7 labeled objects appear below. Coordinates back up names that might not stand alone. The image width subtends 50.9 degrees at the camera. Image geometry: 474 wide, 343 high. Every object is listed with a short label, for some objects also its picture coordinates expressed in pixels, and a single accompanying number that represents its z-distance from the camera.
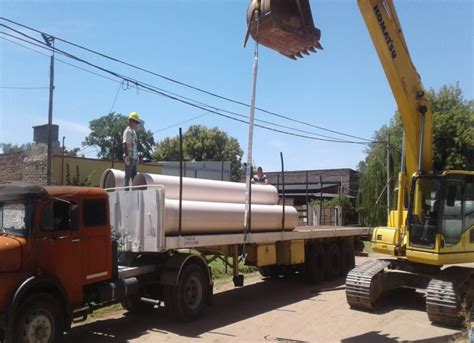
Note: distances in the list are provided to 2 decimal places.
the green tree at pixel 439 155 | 33.69
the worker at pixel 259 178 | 14.16
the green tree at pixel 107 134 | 62.05
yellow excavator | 9.76
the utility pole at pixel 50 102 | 19.84
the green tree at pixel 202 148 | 61.62
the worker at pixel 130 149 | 9.96
